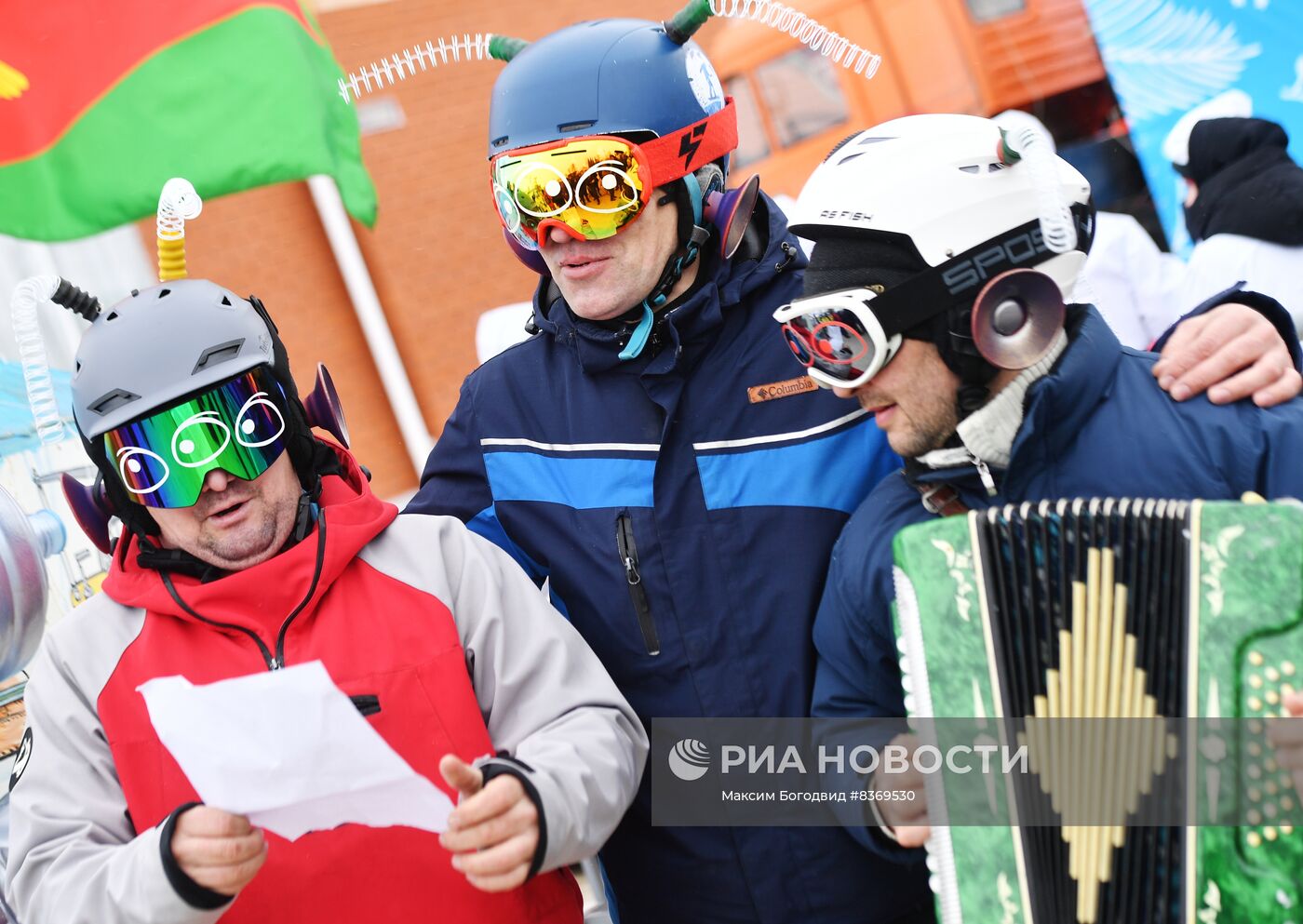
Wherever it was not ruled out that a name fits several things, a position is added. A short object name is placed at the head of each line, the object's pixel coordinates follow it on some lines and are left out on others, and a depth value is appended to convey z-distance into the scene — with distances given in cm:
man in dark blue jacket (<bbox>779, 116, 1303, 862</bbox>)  208
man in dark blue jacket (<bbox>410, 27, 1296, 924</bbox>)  246
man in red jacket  214
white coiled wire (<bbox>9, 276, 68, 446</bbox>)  242
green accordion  177
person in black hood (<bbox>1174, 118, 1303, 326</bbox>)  465
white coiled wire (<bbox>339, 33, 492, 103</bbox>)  346
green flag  423
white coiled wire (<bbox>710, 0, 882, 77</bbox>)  461
